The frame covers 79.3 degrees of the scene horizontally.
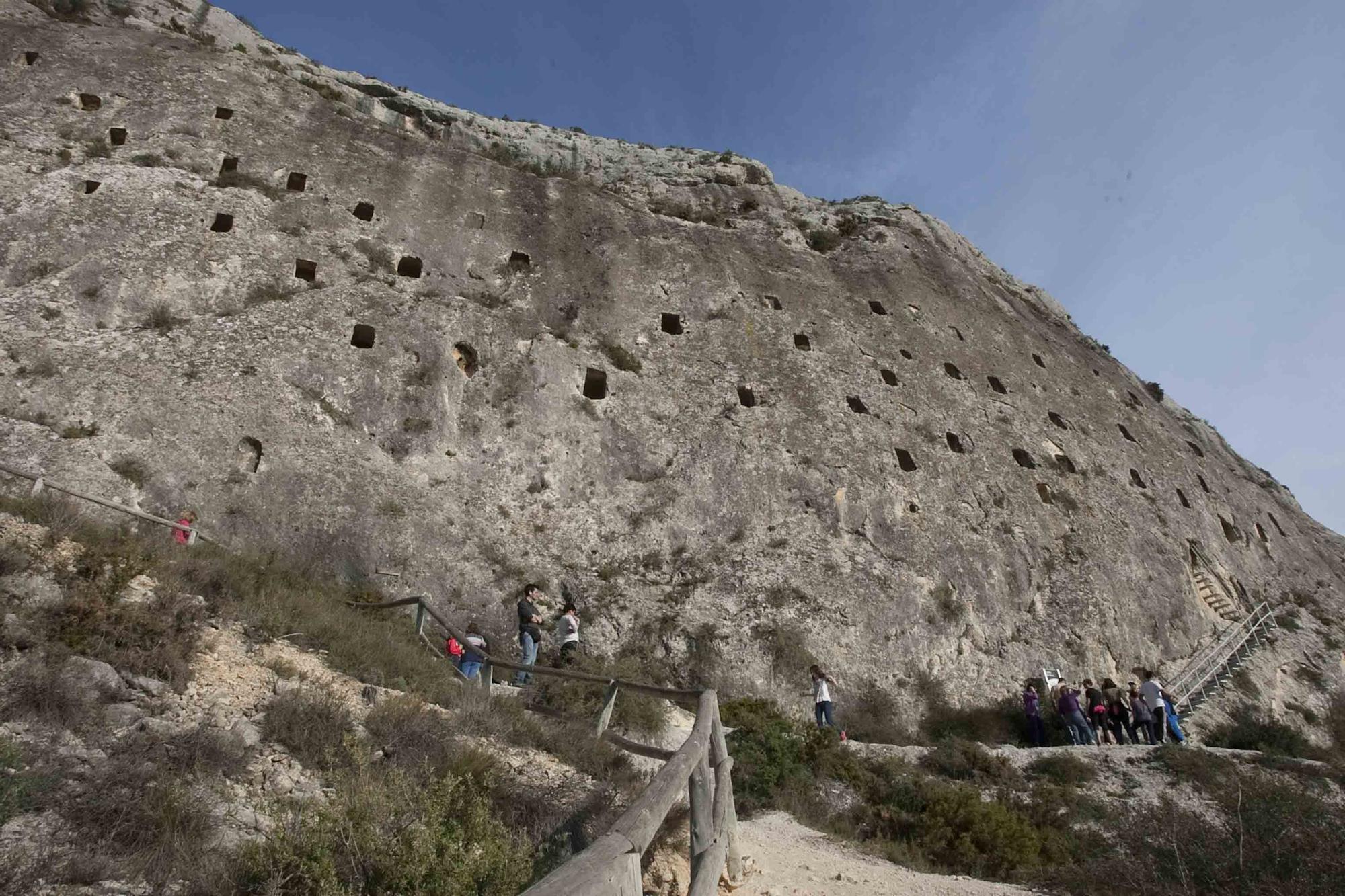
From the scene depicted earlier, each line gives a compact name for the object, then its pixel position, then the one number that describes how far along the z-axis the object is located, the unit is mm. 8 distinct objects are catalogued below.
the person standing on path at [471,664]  10078
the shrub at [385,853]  3555
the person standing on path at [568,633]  11727
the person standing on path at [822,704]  11688
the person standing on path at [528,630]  11117
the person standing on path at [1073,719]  11953
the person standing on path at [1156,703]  12391
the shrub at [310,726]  5141
